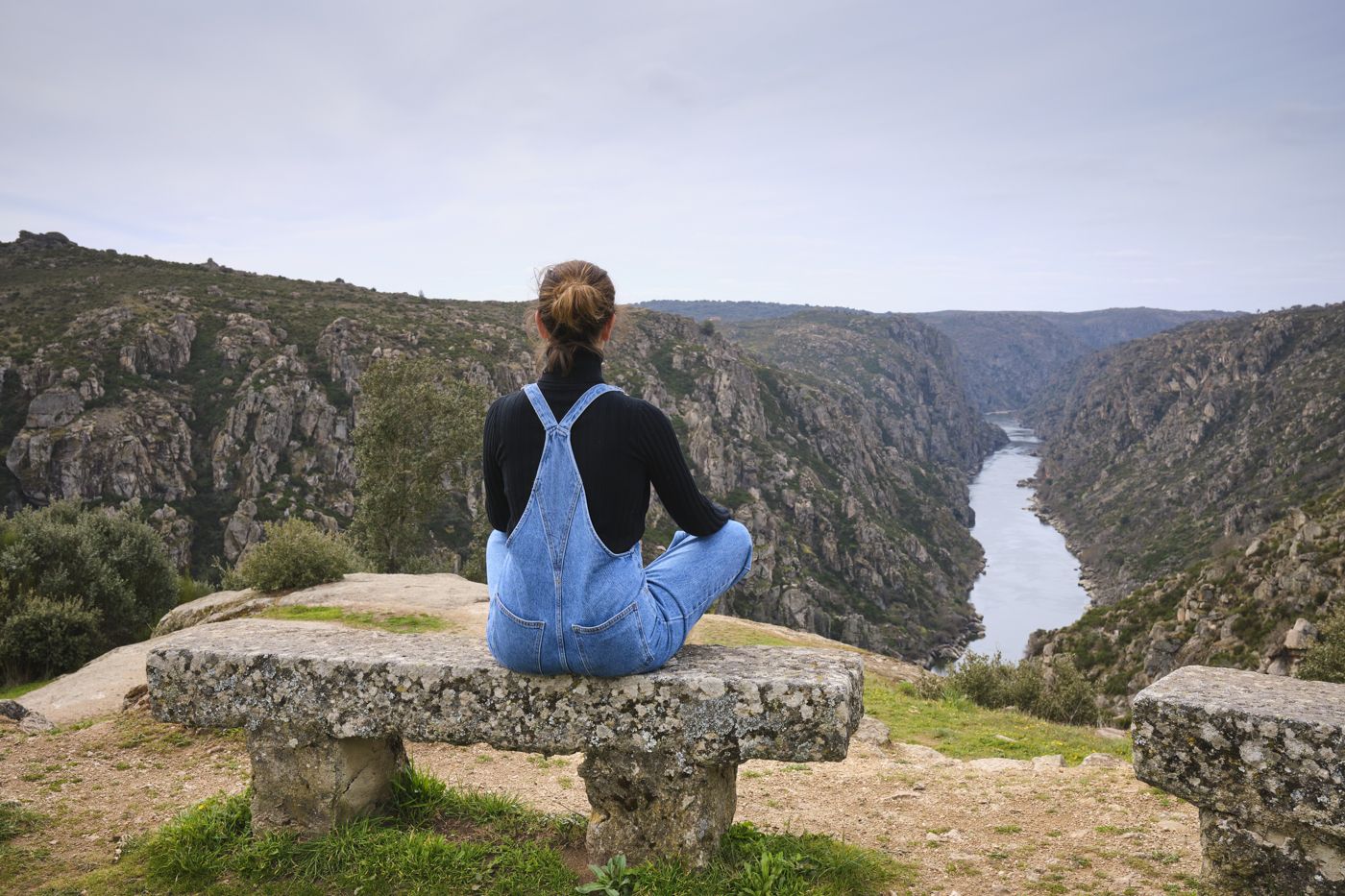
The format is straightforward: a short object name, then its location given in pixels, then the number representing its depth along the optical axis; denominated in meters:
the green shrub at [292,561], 18.81
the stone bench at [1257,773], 3.30
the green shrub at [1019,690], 16.61
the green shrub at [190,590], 22.86
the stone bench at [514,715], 3.70
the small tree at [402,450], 30.05
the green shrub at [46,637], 15.44
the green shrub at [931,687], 15.94
